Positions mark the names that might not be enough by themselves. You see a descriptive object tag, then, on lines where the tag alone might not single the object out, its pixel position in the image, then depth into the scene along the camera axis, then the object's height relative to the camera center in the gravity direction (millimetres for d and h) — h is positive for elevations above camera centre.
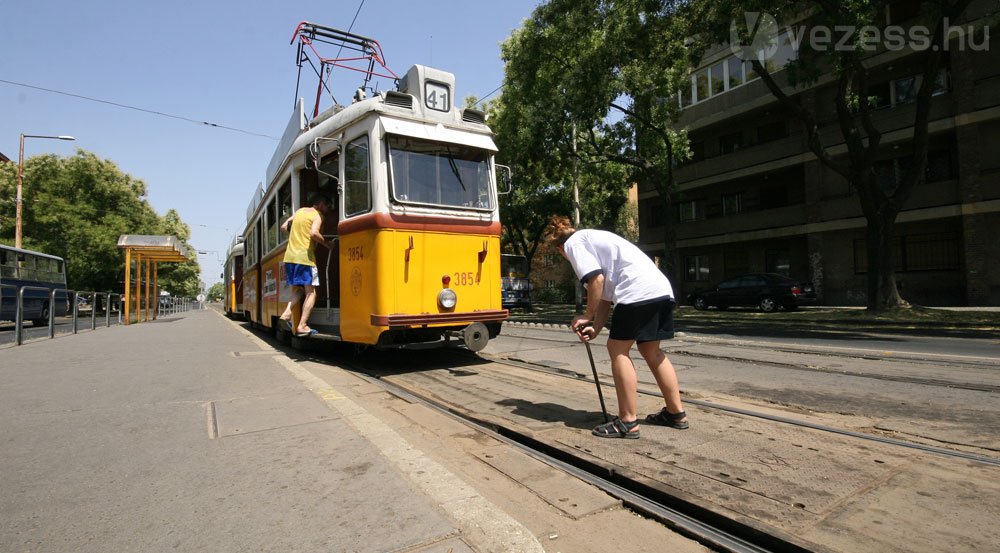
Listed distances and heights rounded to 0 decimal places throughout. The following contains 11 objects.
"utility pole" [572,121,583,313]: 23281 +3741
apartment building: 18953 +4520
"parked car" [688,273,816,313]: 19922 -345
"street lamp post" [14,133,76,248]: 23000 +4863
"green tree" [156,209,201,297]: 41719 +2601
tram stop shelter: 20859 +2057
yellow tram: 6188 +943
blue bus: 17134 +944
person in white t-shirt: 3514 -160
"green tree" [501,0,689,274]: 17078 +7542
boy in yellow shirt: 7164 +622
